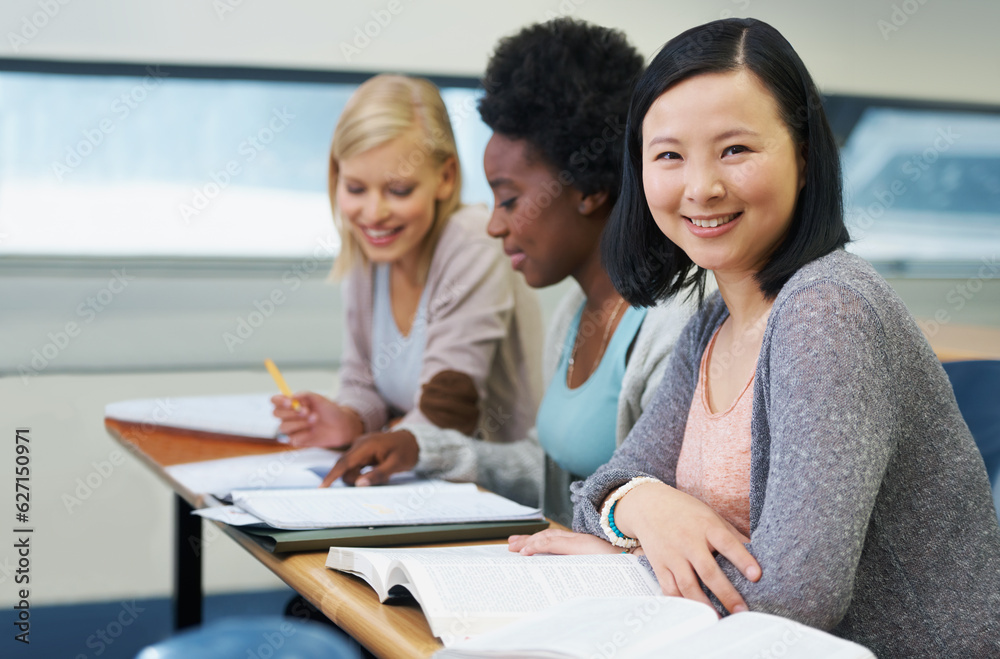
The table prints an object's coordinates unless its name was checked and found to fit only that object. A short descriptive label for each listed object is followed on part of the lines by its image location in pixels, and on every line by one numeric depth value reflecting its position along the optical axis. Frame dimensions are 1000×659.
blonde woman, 3.07
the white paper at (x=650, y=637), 1.99
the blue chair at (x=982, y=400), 2.33
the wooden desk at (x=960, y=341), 2.80
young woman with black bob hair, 2.10
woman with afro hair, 2.70
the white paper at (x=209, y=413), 3.02
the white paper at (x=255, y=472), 2.67
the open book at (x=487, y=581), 2.10
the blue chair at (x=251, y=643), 1.06
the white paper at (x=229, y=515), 2.41
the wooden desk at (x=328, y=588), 2.13
